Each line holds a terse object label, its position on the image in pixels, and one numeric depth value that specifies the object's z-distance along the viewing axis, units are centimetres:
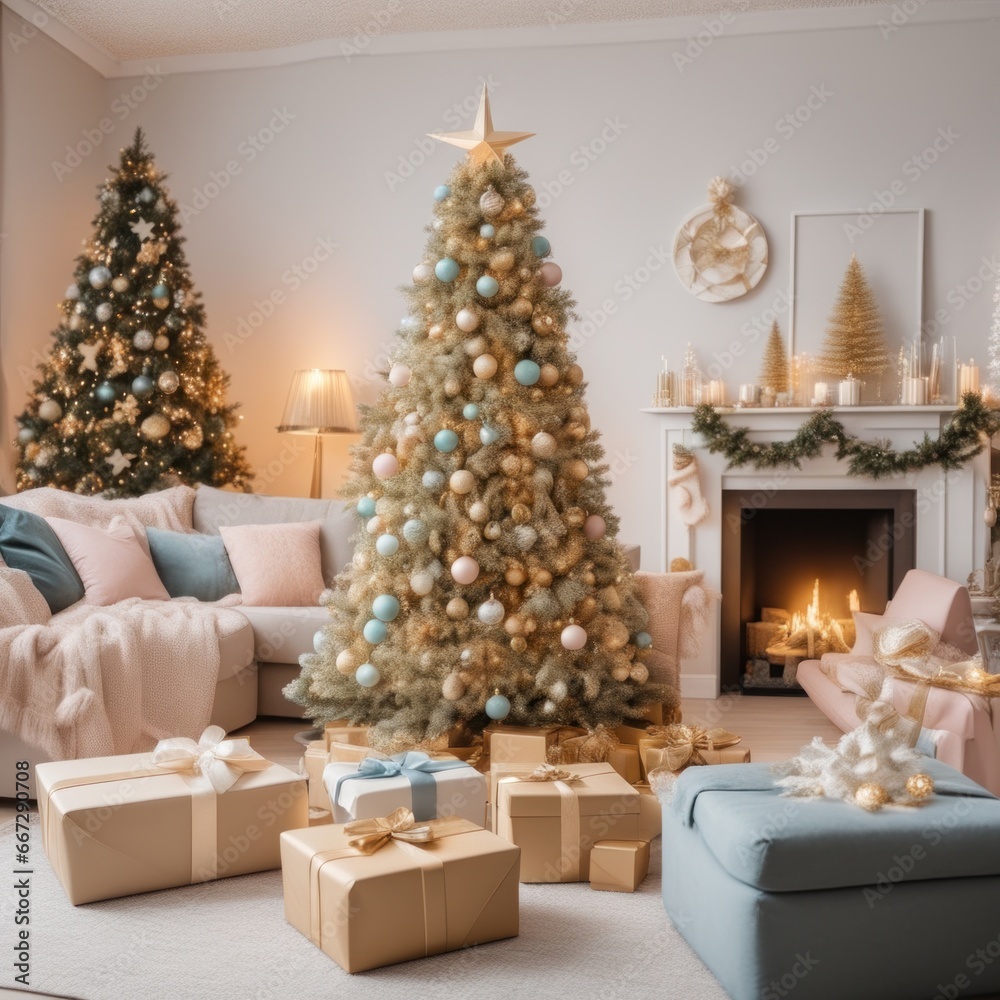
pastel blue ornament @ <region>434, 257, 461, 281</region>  344
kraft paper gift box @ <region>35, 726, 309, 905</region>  249
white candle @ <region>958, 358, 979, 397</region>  499
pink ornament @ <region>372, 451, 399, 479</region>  347
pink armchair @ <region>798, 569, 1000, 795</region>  322
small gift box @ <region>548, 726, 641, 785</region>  330
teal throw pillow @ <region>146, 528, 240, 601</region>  461
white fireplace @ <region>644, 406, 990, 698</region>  502
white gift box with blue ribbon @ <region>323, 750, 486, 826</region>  267
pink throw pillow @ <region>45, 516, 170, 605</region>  416
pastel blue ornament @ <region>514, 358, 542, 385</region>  340
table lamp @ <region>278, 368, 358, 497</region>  544
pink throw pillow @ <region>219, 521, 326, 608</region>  453
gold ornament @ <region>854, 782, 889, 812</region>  205
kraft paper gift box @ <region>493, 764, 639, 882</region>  268
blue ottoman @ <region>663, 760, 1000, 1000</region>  195
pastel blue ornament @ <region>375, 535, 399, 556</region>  340
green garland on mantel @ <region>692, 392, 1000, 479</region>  490
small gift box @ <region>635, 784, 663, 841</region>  286
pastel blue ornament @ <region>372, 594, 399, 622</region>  340
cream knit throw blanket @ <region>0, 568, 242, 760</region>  321
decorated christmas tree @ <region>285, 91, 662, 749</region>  340
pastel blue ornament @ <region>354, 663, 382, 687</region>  340
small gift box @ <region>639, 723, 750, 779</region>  300
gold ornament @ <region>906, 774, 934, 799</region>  209
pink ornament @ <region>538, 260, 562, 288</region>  351
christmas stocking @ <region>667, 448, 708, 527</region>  523
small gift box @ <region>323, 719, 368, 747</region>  339
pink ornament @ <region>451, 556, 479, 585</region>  335
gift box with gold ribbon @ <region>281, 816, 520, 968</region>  215
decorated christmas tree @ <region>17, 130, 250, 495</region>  525
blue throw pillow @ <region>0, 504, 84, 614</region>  387
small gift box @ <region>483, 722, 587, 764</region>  324
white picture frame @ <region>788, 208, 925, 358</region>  518
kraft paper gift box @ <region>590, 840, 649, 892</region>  263
